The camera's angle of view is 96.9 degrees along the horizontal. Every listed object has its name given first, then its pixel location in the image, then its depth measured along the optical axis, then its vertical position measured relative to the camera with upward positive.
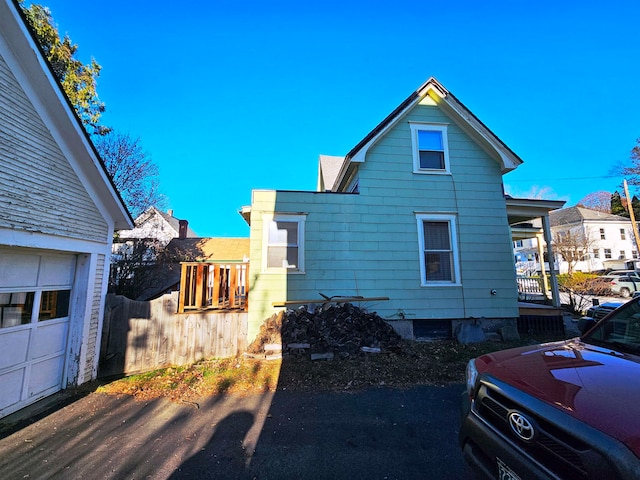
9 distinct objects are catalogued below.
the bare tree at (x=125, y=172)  13.41 +5.05
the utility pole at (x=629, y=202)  22.91 +6.14
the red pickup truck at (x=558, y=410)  1.52 -0.85
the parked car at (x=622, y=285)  19.23 -0.70
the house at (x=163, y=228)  24.86 +4.62
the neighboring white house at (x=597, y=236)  34.34 +4.77
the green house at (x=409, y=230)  7.74 +1.30
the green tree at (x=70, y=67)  10.48 +8.42
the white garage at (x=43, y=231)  4.30 +0.77
